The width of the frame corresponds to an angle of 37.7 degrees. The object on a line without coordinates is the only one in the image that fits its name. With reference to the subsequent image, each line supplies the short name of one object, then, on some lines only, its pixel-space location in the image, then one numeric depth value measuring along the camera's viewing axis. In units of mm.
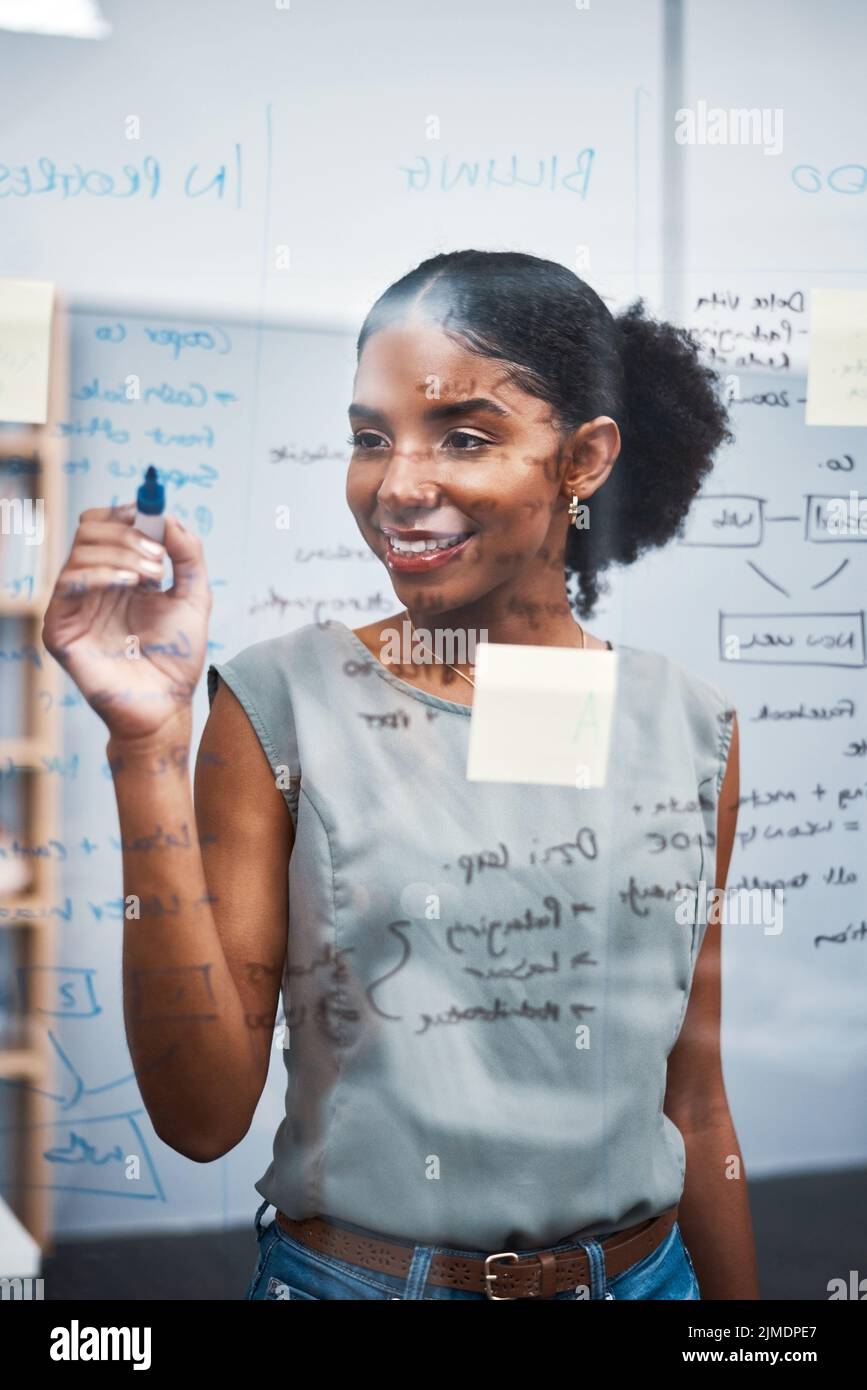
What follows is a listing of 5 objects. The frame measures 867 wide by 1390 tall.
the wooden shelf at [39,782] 1502
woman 1425
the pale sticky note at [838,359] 1595
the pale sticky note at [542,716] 1513
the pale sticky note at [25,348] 1499
